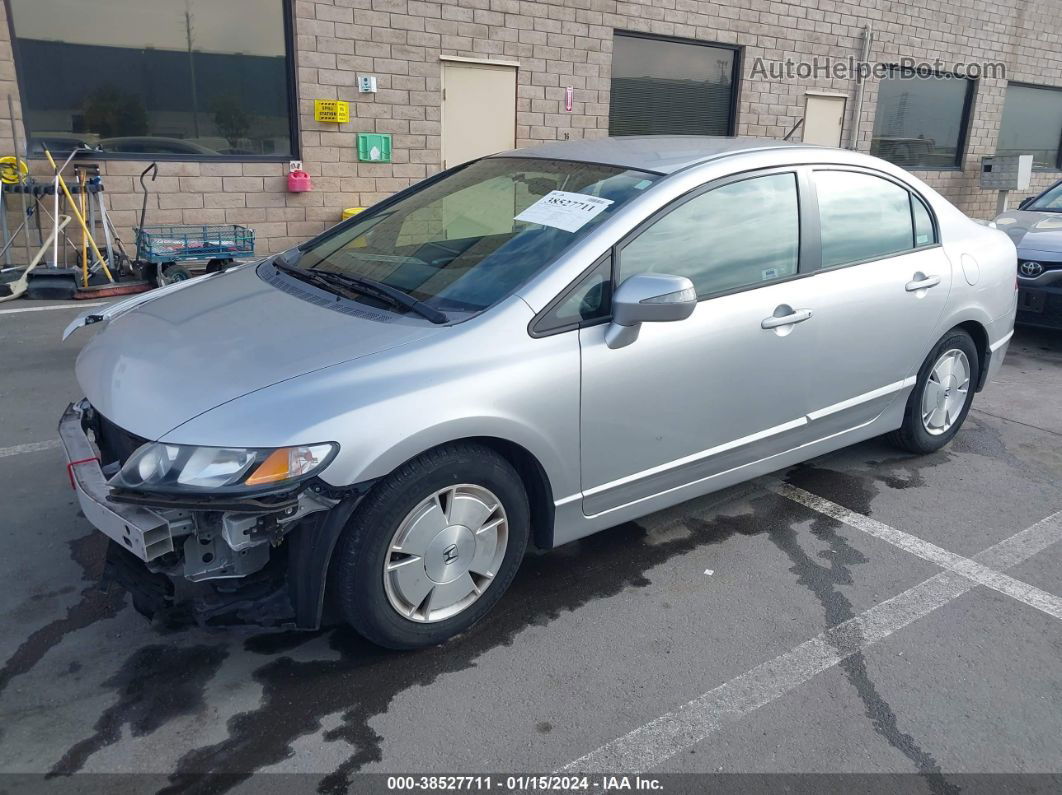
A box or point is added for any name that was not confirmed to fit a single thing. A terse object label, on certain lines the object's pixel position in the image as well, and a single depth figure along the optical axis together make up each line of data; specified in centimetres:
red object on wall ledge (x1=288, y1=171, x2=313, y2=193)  936
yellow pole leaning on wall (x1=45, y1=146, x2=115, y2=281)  793
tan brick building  843
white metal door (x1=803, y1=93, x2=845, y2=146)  1398
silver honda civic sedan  247
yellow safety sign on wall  934
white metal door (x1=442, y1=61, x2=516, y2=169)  1024
